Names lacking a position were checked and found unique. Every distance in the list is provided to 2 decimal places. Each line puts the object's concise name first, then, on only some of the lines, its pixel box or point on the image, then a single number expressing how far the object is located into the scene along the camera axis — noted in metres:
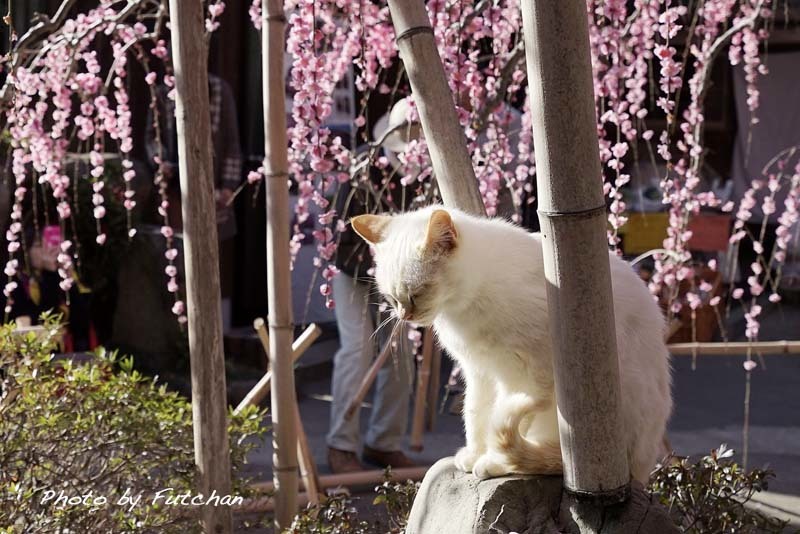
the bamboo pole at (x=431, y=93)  2.33
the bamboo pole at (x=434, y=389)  5.82
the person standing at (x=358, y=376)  5.13
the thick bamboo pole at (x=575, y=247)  1.66
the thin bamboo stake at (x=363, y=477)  4.46
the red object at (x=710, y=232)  8.98
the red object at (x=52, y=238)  6.03
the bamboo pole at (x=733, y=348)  4.17
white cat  2.11
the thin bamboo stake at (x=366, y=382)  4.82
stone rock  1.93
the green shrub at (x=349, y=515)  2.78
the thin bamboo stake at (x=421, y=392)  5.42
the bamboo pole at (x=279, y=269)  2.96
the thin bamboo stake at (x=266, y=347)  3.72
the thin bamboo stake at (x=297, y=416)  3.75
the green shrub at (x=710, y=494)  2.61
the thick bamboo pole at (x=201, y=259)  2.79
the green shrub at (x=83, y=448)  2.88
